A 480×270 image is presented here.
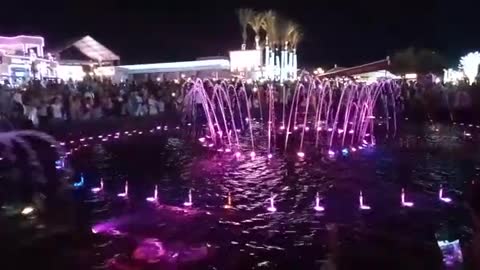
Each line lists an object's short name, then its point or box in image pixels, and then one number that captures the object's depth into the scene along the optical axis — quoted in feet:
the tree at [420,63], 318.65
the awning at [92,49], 212.02
